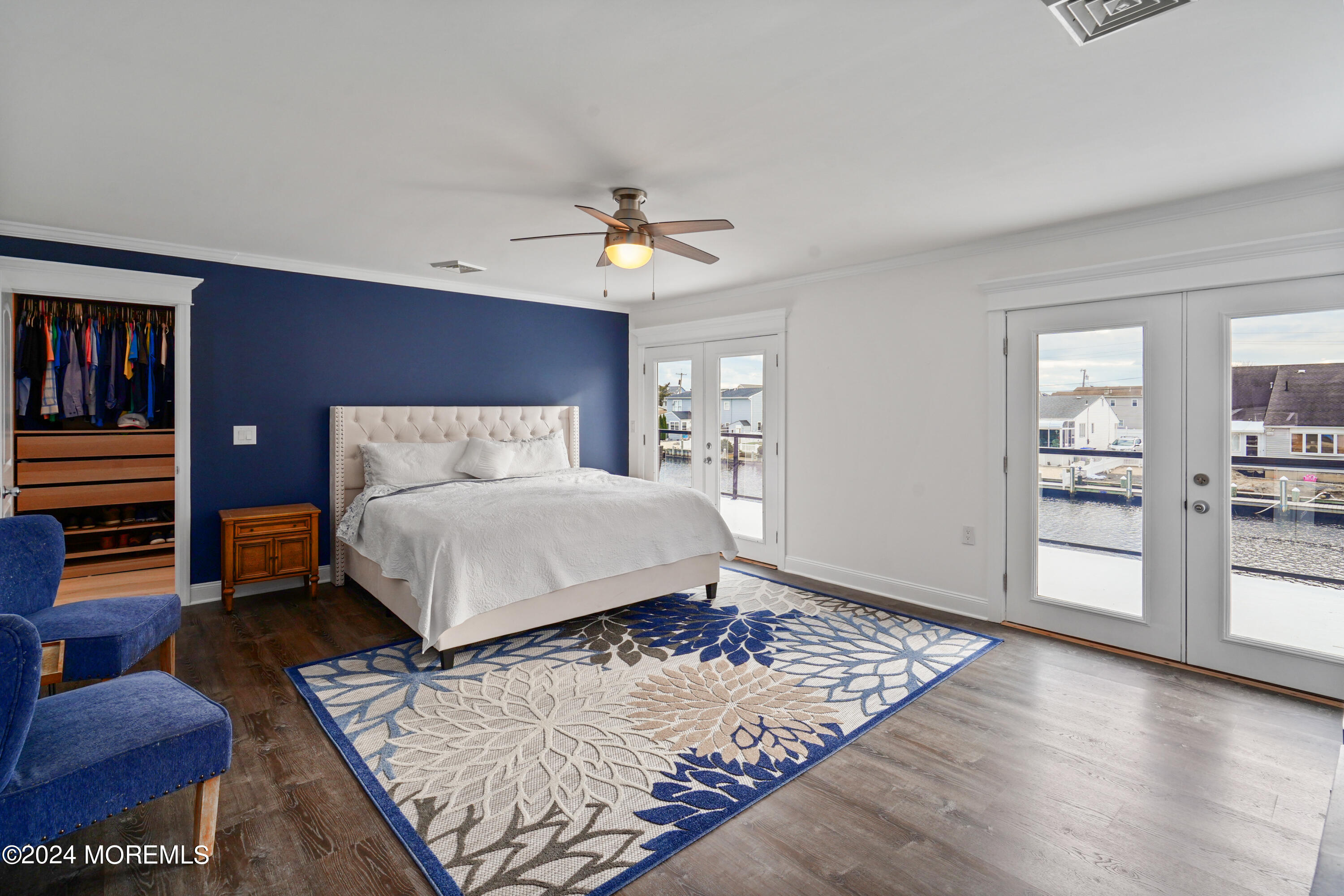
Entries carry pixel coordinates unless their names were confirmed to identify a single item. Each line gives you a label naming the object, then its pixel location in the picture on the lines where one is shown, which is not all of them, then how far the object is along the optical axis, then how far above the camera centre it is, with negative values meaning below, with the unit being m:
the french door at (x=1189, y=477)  3.02 -0.15
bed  3.51 -0.79
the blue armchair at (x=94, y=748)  1.47 -0.78
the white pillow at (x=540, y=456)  5.53 -0.06
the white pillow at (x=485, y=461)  5.20 -0.10
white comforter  3.33 -0.51
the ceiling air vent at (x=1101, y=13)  1.75 +1.21
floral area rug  2.03 -1.18
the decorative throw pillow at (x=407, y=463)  4.86 -0.11
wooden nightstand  4.26 -0.65
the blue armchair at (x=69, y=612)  2.49 -0.68
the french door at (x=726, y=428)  5.51 +0.19
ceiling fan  2.95 +1.02
